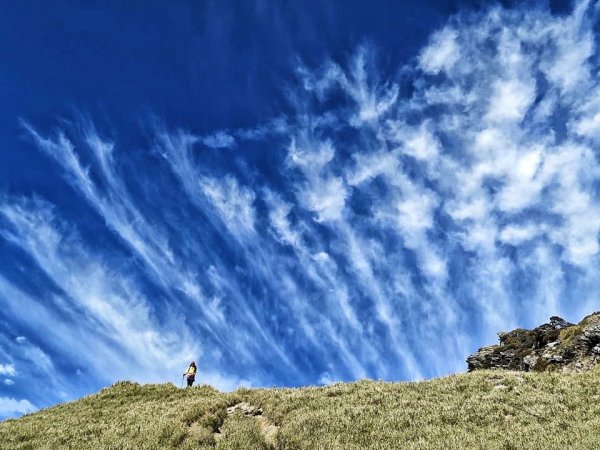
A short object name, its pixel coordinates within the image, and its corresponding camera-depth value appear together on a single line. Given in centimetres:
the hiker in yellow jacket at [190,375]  2864
